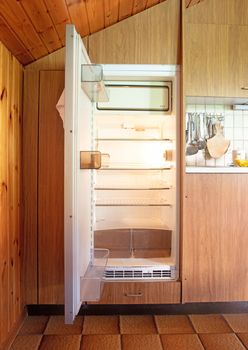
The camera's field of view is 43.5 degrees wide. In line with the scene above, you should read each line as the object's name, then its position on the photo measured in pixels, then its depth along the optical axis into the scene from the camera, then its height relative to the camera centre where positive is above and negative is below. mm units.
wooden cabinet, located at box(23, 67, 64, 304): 2037 +7
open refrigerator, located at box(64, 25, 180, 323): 1299 -20
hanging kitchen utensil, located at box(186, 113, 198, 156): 2441 +236
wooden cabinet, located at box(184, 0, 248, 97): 2061 +785
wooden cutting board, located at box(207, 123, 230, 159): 2445 +198
